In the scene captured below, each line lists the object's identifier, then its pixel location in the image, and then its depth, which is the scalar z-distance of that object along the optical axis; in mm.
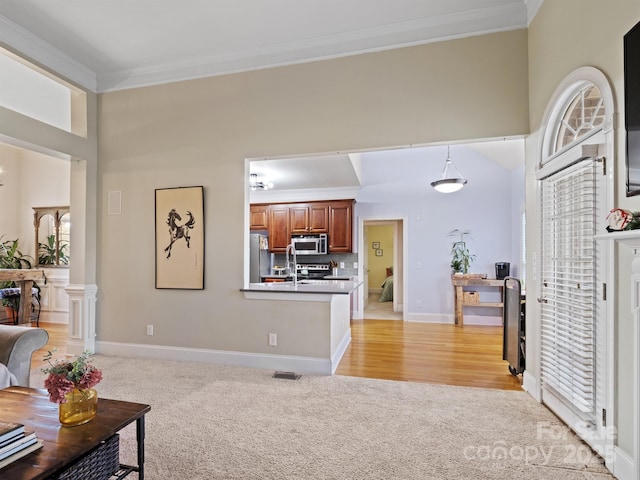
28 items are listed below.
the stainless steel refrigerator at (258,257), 6059
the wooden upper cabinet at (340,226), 6453
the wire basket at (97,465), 1349
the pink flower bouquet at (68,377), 1488
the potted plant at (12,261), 5777
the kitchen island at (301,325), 3428
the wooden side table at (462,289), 5723
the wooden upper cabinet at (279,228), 6809
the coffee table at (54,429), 1238
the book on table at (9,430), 1255
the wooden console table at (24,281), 5375
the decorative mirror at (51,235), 6227
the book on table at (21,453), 1214
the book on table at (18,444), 1229
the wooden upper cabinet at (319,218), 6590
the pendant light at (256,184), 5457
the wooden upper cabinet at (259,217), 6949
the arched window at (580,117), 2162
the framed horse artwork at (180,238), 3777
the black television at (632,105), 1684
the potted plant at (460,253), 6005
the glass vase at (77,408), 1518
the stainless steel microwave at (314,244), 6520
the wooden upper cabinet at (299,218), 6664
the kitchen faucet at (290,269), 6533
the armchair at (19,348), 2332
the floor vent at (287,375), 3263
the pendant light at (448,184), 4738
